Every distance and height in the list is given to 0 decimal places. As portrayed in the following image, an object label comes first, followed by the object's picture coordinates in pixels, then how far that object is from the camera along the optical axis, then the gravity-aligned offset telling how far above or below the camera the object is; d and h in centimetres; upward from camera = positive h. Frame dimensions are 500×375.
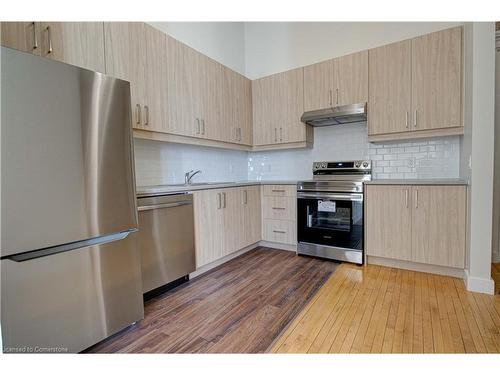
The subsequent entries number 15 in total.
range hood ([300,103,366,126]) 271 +67
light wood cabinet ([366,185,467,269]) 219 -49
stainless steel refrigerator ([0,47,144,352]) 112 -14
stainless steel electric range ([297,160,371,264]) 261 -48
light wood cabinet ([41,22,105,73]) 162 +93
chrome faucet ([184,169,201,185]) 288 -1
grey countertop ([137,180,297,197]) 187 -11
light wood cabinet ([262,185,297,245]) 308 -51
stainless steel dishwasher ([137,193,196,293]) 187 -50
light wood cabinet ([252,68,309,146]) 319 +88
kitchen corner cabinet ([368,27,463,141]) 233 +84
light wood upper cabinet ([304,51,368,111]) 276 +106
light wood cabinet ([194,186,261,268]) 240 -50
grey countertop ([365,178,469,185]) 216 -10
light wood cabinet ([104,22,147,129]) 188 +95
